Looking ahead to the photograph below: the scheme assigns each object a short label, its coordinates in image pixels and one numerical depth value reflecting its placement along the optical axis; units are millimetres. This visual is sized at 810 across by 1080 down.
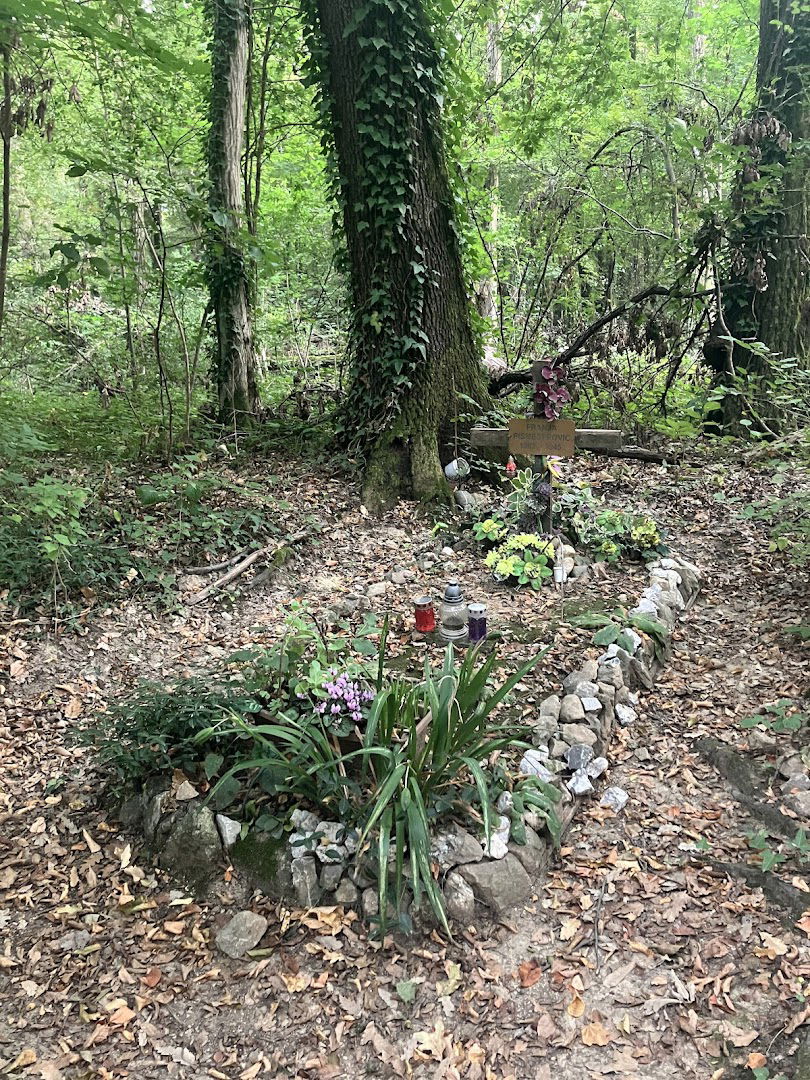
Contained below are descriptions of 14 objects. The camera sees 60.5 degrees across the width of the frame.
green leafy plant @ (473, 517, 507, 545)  4754
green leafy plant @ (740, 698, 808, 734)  3139
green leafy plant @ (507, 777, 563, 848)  2547
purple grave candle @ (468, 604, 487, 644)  3539
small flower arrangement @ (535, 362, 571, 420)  4293
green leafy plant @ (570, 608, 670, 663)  3615
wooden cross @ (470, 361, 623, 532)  4281
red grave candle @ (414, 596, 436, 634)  3699
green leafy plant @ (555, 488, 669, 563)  4730
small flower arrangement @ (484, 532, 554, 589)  4320
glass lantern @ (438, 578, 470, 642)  3607
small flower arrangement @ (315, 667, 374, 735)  2688
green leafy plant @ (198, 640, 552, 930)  2354
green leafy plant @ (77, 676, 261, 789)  2697
